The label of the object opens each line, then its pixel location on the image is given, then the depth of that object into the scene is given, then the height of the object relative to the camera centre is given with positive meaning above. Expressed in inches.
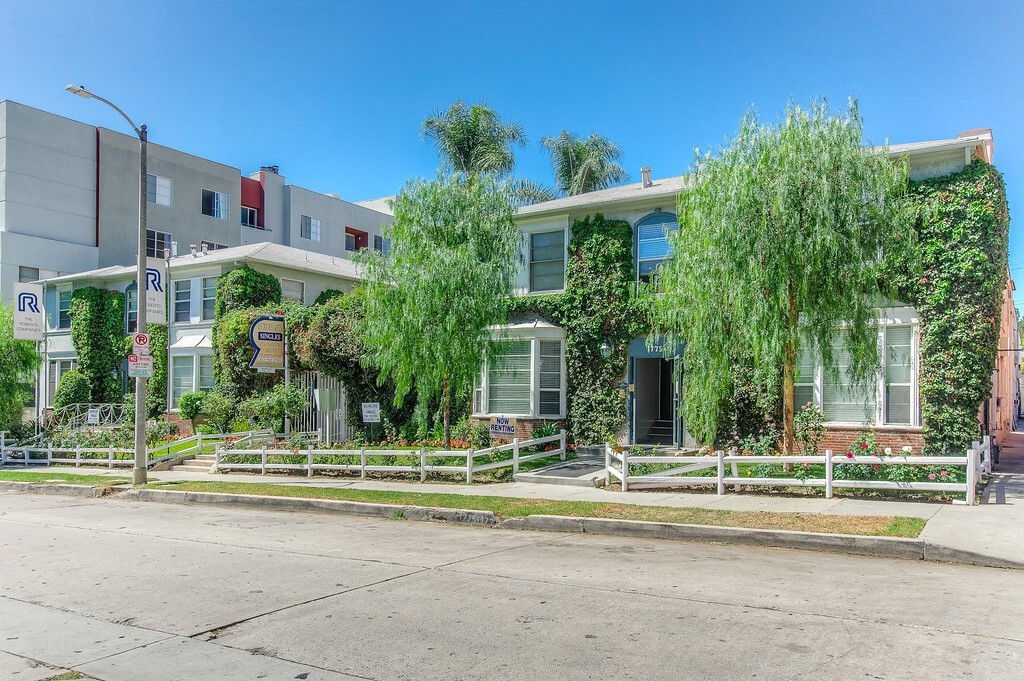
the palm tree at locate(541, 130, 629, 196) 1642.5 +432.3
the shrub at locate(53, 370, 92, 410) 1264.8 -39.9
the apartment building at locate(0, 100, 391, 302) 1465.3 +350.0
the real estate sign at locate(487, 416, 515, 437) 823.7 -62.3
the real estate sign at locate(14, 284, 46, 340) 1142.3 +72.3
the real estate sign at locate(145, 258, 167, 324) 818.2 +80.1
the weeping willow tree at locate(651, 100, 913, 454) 538.9 +89.7
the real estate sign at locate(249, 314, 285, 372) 1003.9 +31.4
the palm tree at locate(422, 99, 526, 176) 1593.3 +471.2
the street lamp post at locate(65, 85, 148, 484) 722.2 +46.3
